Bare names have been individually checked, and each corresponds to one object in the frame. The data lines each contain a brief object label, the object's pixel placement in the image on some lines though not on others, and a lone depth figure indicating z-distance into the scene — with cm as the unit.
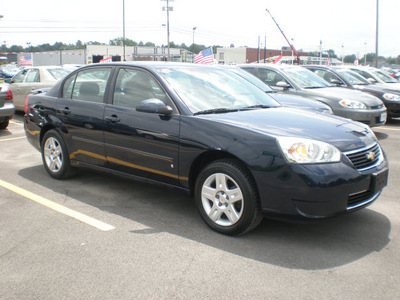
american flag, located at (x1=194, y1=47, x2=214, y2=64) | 1616
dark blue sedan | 343
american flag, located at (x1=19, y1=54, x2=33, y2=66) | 5133
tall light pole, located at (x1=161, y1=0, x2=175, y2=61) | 4519
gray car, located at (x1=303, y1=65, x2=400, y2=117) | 1156
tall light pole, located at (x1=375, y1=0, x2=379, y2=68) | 3235
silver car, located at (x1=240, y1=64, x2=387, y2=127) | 908
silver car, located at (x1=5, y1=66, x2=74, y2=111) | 1201
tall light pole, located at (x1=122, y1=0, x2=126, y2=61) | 4306
